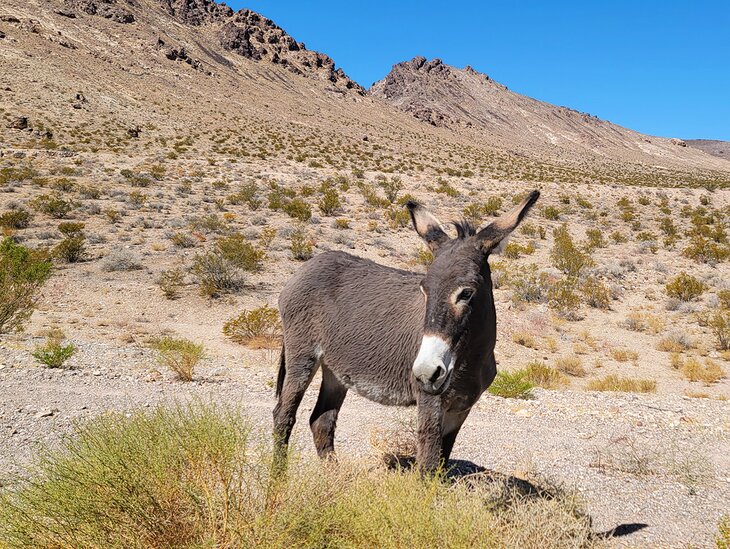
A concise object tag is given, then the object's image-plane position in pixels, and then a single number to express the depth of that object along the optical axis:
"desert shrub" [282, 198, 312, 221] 22.14
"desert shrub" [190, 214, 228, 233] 19.50
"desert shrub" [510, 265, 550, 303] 15.02
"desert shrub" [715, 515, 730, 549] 3.02
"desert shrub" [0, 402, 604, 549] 2.42
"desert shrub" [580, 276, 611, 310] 15.02
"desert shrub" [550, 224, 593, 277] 17.38
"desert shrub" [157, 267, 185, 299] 13.42
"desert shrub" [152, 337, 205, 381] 7.79
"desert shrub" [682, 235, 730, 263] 19.50
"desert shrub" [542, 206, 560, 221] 26.94
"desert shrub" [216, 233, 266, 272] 15.39
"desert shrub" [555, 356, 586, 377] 10.59
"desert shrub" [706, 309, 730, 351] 11.98
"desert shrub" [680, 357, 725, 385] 10.06
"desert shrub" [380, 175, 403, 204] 28.44
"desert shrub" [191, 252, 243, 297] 13.76
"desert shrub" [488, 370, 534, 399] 7.74
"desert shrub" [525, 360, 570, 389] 9.34
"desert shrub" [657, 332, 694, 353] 11.96
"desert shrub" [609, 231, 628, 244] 22.52
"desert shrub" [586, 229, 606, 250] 21.60
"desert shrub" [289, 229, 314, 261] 17.33
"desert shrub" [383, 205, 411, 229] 23.00
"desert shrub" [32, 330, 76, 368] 7.54
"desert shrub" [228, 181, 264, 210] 23.76
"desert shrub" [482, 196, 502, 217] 25.69
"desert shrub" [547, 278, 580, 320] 14.18
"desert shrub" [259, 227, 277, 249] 18.33
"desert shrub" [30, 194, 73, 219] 19.33
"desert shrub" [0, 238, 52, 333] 9.21
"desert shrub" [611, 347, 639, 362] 11.39
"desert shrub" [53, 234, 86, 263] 14.86
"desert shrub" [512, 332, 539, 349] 12.15
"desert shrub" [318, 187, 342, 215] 24.03
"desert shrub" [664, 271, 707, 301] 15.31
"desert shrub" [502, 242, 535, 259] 19.73
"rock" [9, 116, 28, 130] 38.38
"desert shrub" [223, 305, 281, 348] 10.89
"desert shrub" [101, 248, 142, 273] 14.80
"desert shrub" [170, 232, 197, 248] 17.39
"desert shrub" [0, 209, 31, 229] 17.38
